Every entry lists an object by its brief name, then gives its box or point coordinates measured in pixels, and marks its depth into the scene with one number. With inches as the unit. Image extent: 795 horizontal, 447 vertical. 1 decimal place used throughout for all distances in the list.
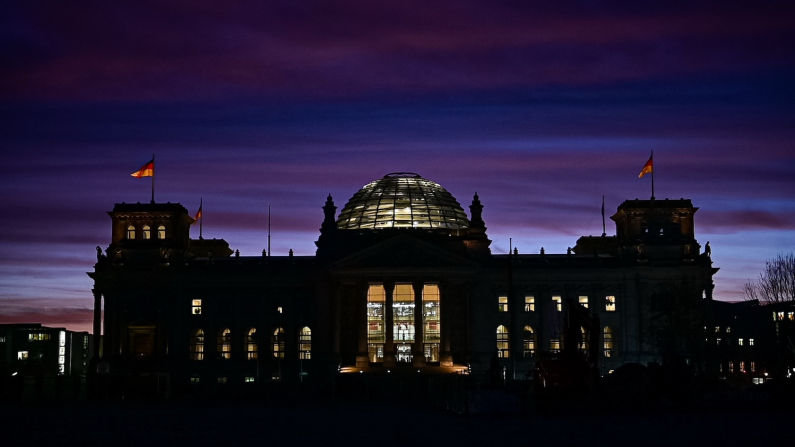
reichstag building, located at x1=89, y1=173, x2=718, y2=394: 5615.2
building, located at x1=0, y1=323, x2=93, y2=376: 7632.9
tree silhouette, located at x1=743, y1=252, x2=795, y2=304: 4911.4
